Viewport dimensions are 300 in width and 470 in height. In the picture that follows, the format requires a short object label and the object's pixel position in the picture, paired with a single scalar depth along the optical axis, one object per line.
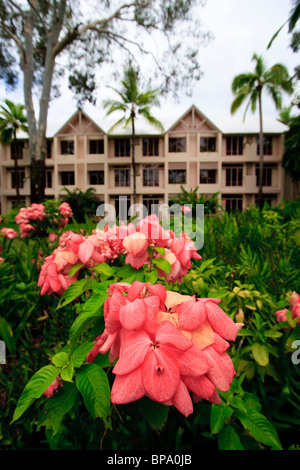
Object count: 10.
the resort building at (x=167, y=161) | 19.17
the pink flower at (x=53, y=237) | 2.61
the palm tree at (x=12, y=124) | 18.16
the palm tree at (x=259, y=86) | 17.72
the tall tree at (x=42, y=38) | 9.28
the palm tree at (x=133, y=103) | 17.20
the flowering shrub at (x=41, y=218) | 3.90
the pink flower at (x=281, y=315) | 1.02
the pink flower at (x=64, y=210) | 4.10
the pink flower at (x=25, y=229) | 3.82
